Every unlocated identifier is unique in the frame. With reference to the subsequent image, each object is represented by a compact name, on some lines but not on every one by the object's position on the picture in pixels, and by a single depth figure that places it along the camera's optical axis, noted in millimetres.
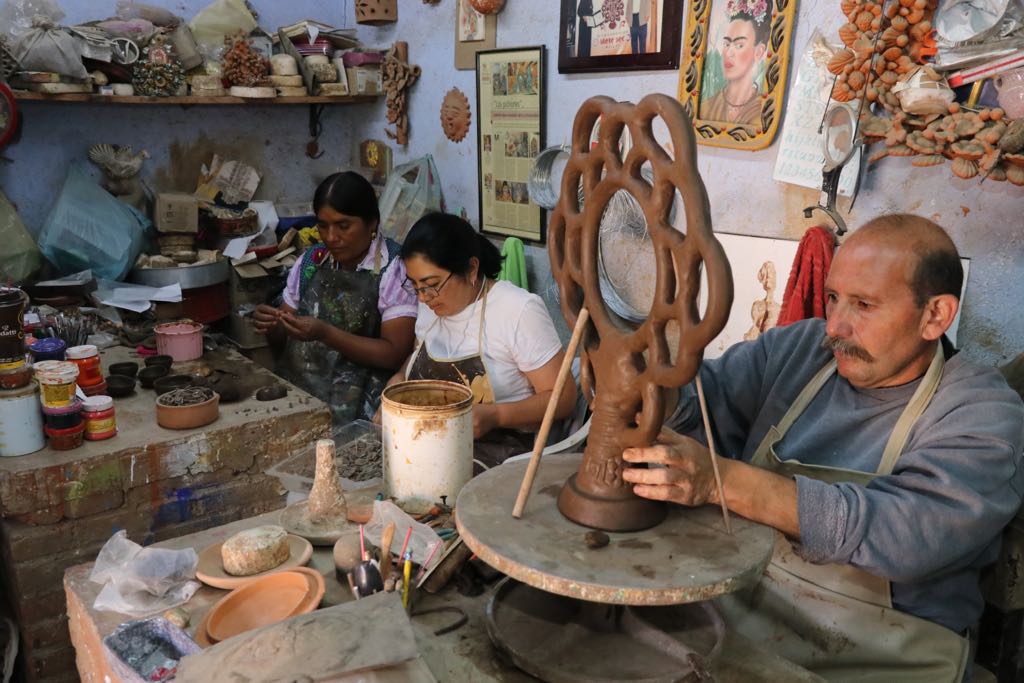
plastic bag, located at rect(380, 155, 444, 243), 4773
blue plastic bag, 4480
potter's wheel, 1234
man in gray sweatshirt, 1506
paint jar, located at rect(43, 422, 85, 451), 2760
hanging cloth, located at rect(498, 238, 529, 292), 4188
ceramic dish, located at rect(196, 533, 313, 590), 1606
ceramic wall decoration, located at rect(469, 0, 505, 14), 4172
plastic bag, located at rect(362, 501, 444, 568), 1689
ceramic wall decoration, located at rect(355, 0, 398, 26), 4965
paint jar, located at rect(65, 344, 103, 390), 3016
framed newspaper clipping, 4082
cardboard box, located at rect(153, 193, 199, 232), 4844
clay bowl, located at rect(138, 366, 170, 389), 3422
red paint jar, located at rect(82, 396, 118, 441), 2846
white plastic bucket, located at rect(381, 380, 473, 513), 1884
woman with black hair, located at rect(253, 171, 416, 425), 3688
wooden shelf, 4160
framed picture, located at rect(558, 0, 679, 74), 3332
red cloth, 2711
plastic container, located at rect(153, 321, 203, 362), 3758
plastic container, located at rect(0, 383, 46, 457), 2676
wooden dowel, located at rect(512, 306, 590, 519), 1440
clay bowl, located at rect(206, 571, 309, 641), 1482
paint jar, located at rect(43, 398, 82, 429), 2730
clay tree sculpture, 1175
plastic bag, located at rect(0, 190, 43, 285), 4238
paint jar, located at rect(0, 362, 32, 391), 2637
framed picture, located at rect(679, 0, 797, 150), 2912
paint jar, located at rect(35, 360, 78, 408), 2668
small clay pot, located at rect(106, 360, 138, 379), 3445
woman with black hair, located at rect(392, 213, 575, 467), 2938
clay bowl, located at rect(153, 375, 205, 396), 3297
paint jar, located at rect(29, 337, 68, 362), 3164
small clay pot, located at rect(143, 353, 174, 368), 3553
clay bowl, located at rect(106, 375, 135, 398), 3307
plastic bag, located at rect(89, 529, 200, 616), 1582
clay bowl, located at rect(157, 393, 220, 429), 2984
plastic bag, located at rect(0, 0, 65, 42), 4234
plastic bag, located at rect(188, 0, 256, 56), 4824
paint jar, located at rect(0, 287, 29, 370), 2547
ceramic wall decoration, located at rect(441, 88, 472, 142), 4586
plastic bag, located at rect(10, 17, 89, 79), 4074
